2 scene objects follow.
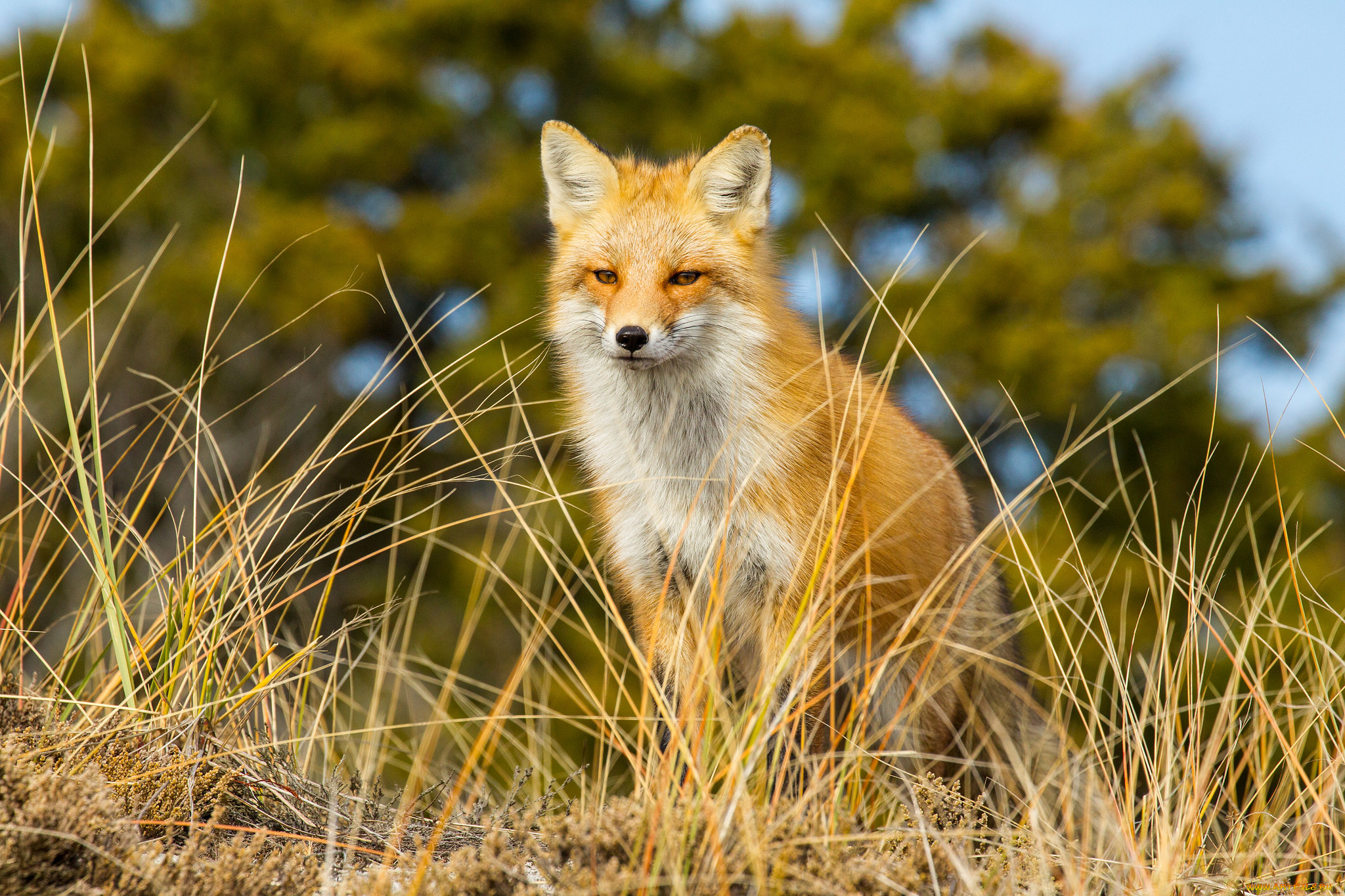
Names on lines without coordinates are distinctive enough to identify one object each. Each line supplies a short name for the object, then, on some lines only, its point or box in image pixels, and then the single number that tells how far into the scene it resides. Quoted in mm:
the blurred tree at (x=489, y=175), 28359
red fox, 7105
